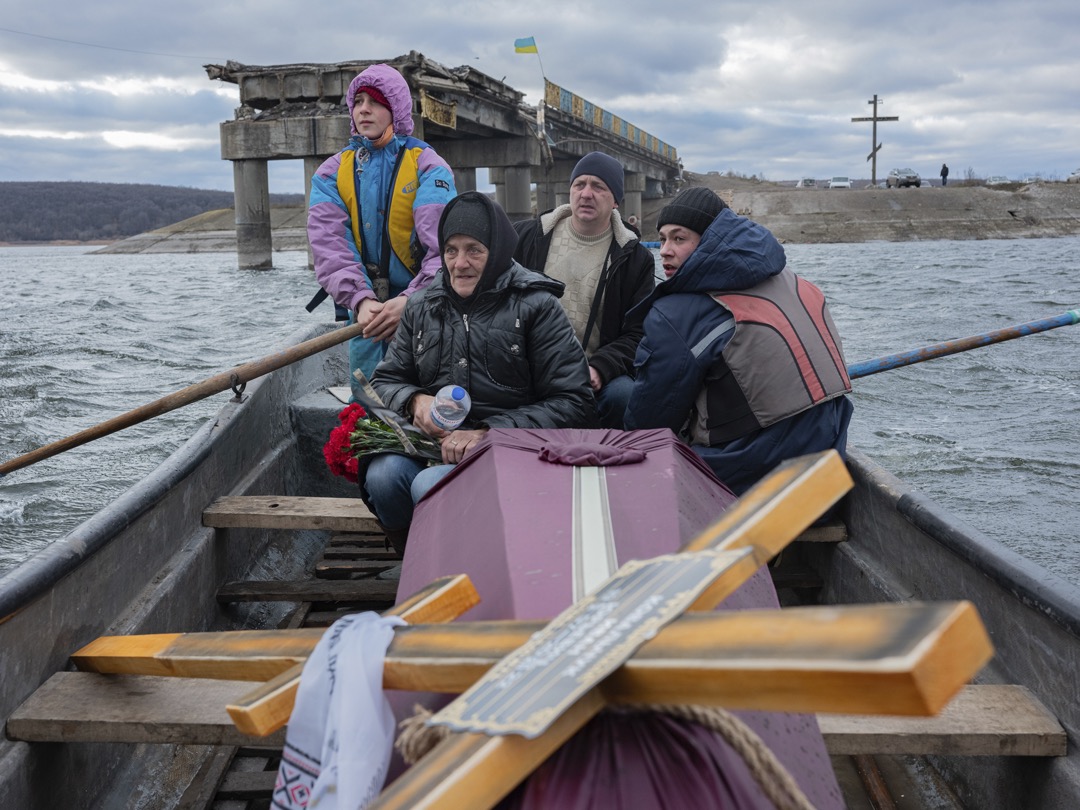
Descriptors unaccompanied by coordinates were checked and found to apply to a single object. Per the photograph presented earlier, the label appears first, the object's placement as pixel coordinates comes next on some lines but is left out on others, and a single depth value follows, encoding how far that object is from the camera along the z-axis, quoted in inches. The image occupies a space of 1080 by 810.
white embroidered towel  57.8
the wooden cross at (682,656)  41.8
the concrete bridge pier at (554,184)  1747.0
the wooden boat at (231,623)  91.7
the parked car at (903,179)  2313.0
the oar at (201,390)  171.2
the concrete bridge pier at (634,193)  2174.0
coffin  52.5
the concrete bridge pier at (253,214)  1112.2
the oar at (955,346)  207.8
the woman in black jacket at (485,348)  127.3
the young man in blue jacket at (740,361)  130.5
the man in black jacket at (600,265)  166.6
